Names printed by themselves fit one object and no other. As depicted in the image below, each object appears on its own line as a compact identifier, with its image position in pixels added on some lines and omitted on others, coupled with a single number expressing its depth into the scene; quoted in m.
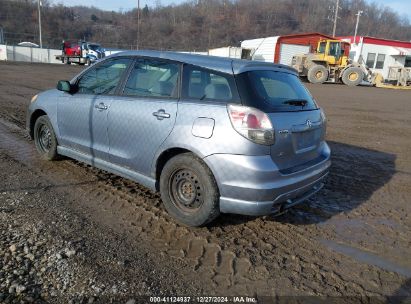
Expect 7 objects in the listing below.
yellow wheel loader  28.78
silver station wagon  3.38
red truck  36.12
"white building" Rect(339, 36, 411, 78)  40.28
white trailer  41.94
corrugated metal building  39.22
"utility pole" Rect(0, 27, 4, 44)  60.63
